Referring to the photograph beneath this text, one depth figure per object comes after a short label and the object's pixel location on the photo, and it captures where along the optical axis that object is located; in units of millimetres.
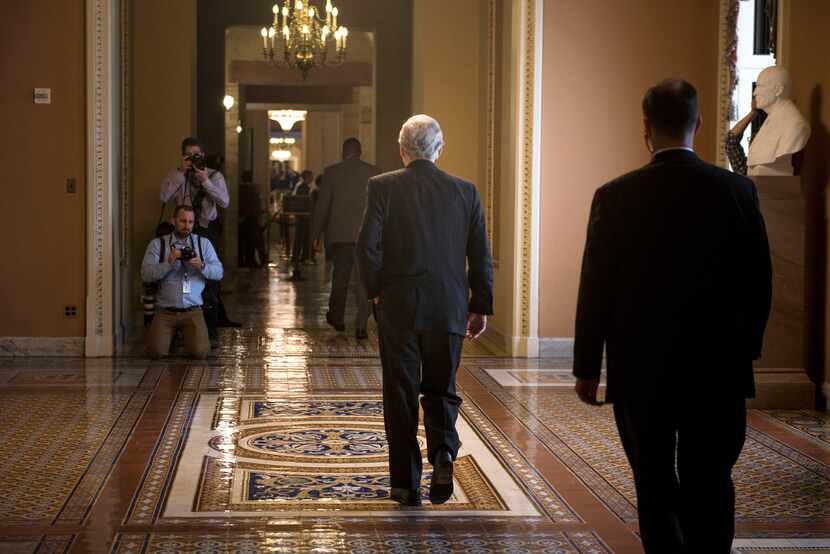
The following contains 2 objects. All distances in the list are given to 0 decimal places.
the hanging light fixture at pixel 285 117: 33375
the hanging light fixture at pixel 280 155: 42875
